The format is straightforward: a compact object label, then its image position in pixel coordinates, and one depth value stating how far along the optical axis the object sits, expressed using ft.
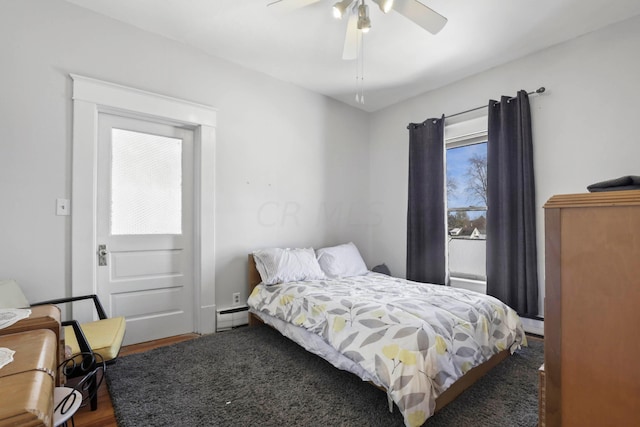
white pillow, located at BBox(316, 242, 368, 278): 10.26
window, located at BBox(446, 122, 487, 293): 10.28
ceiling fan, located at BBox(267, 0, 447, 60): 6.00
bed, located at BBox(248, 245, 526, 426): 4.79
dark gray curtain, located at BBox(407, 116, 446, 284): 10.94
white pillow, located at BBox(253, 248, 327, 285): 9.09
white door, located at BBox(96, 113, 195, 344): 7.96
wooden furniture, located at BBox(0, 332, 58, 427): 1.66
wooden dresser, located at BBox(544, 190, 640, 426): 2.37
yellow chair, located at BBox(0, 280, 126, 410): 5.08
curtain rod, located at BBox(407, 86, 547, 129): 8.70
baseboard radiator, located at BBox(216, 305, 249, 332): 9.32
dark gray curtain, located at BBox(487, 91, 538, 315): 8.68
